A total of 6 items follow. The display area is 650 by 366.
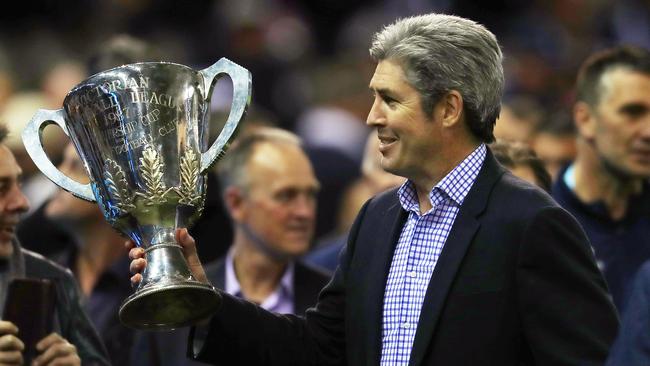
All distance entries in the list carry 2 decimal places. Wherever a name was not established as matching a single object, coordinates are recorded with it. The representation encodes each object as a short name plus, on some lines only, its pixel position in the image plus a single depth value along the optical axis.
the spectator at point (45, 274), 10.14
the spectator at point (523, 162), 11.66
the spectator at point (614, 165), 13.40
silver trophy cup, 8.68
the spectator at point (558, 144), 17.36
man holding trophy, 8.45
